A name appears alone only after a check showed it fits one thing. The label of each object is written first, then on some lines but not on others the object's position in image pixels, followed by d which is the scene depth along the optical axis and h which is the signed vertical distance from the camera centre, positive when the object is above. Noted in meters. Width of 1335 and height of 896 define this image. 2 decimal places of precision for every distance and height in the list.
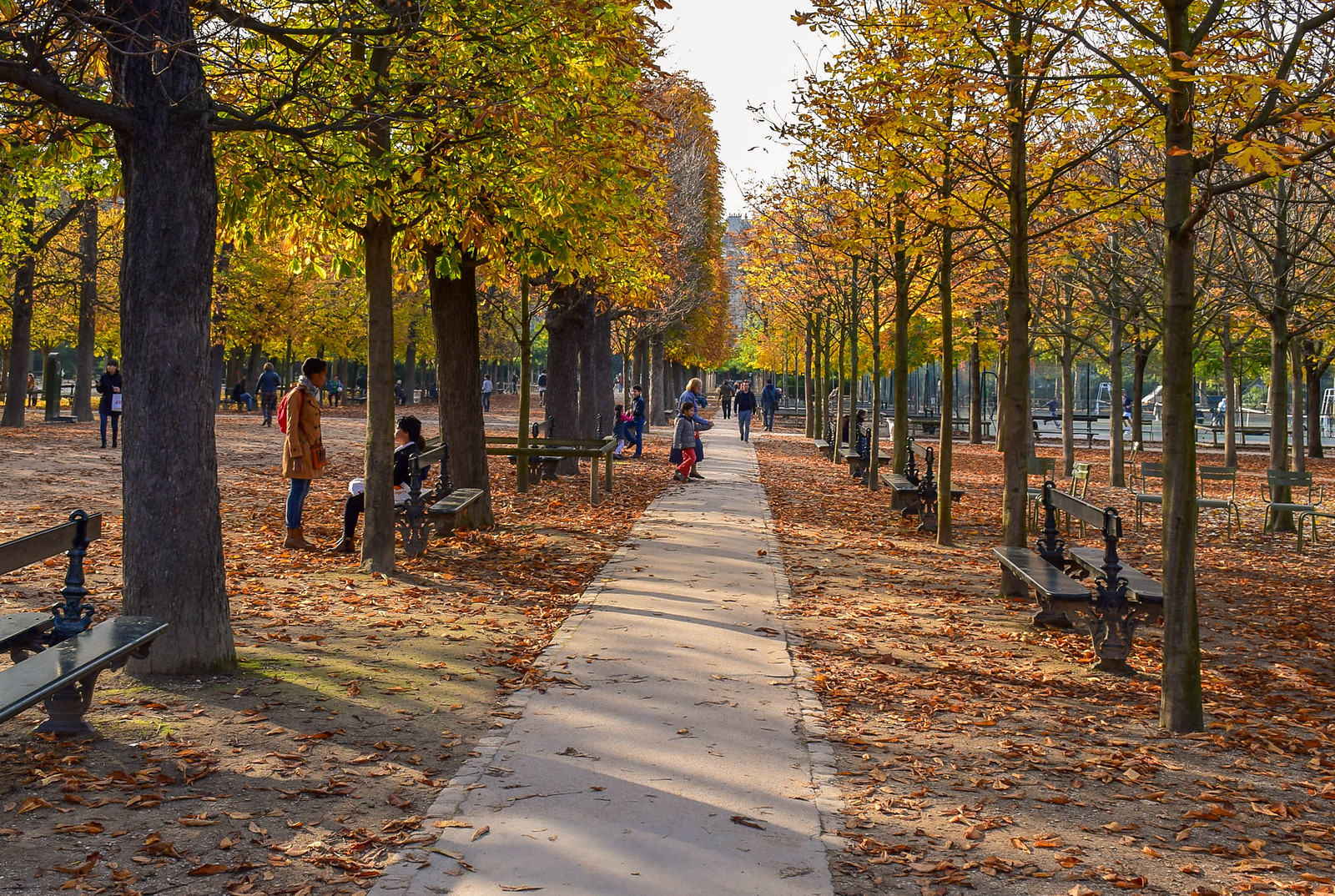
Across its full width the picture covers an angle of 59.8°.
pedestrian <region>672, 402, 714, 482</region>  20.38 -0.46
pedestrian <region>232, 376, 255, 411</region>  47.66 +0.68
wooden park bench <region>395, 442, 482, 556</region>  10.88 -0.98
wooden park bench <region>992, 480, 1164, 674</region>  7.56 -1.25
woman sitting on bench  11.16 -0.68
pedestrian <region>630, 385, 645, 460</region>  26.65 -0.10
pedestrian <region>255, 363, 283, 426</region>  35.28 +0.80
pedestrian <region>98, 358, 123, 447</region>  23.03 +0.41
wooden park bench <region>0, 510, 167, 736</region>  4.67 -1.03
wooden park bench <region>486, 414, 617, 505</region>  16.02 -0.54
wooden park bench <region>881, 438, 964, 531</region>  14.70 -1.07
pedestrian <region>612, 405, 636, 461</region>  27.94 -0.36
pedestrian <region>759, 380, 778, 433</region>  42.57 +0.27
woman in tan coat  11.01 -0.27
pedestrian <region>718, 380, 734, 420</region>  56.72 +0.60
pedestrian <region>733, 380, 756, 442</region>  35.19 +0.05
